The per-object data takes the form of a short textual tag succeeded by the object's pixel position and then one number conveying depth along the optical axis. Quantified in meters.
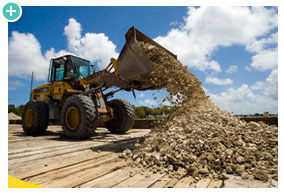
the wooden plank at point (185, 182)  1.61
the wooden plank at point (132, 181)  1.62
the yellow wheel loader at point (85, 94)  3.95
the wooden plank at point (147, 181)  1.63
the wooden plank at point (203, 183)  1.61
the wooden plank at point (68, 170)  1.74
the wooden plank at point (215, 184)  1.60
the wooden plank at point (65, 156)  2.17
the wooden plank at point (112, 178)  1.60
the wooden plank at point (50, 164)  1.93
